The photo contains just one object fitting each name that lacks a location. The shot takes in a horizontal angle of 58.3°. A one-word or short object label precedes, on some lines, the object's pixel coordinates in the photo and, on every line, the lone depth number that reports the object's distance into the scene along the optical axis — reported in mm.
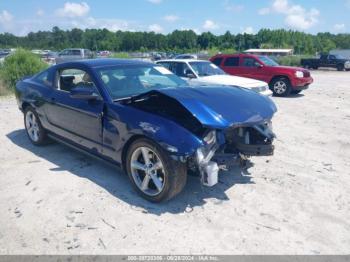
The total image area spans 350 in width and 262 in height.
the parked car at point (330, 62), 28391
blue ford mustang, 3324
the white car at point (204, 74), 9297
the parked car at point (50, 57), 32638
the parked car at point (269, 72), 11961
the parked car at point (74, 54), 31962
